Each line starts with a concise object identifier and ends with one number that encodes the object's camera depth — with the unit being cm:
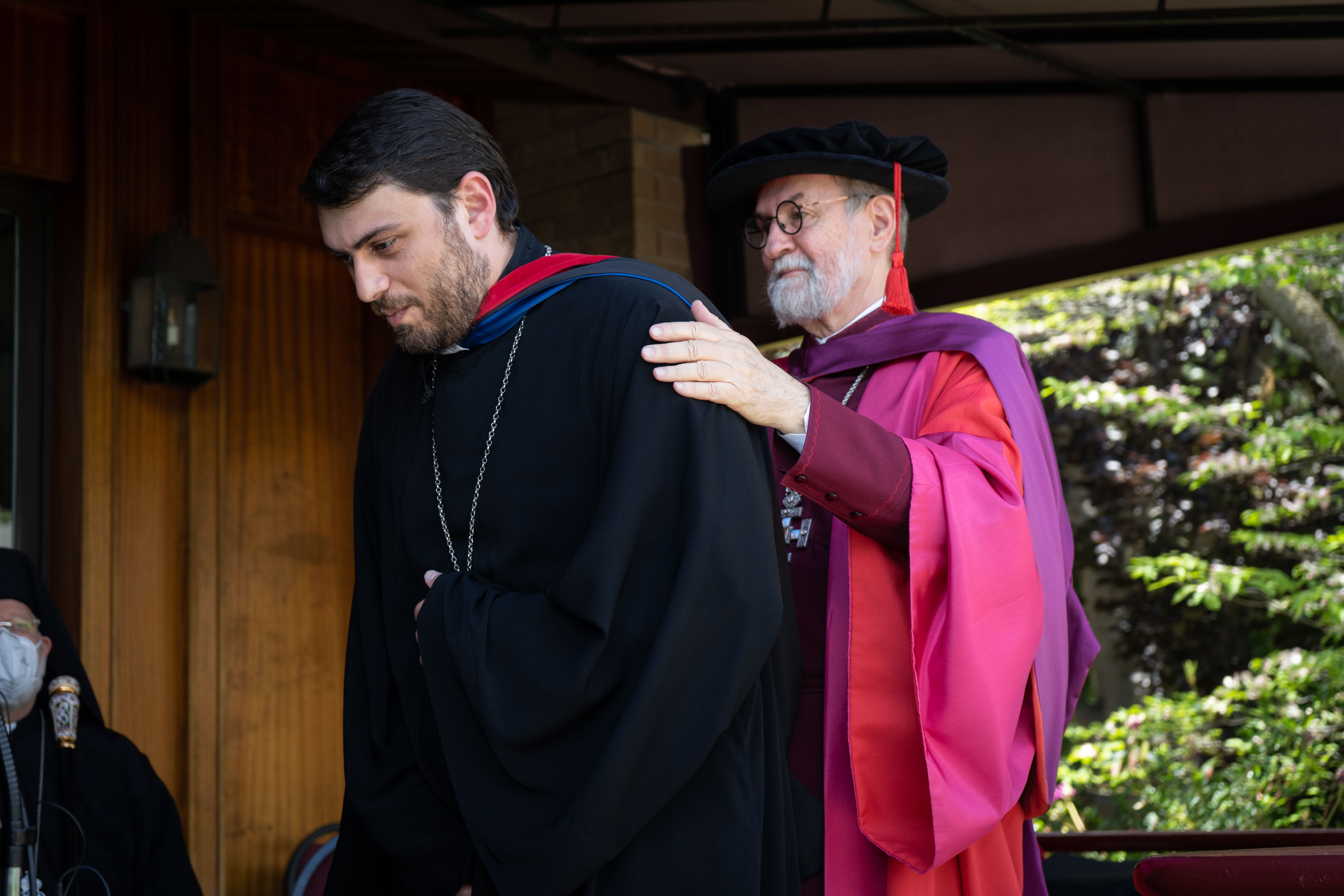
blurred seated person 348
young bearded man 159
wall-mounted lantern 389
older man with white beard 210
